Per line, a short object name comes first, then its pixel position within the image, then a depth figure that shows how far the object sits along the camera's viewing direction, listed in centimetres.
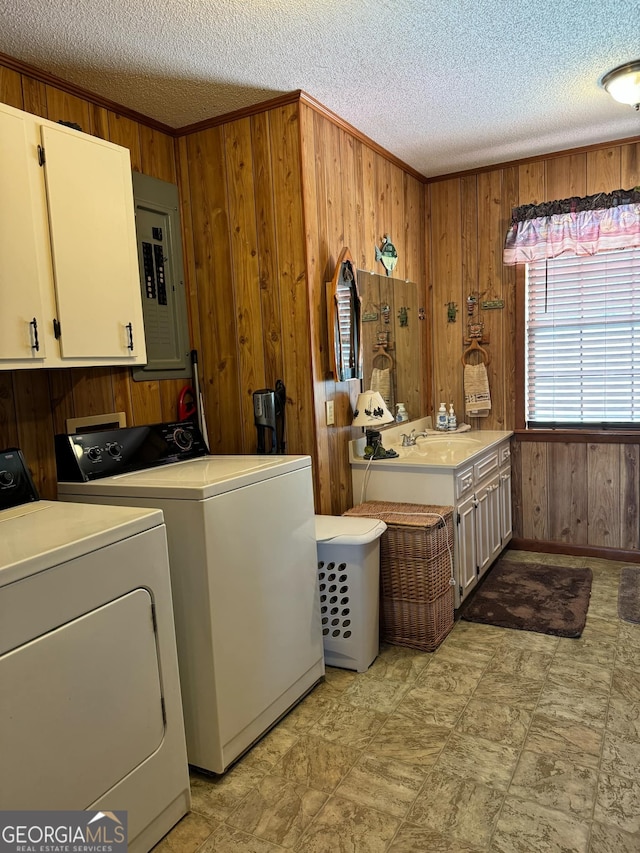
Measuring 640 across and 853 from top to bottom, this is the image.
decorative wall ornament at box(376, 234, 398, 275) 364
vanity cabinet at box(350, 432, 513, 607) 304
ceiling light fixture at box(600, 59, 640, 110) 269
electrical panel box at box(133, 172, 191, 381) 286
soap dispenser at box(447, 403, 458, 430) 420
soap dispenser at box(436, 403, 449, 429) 421
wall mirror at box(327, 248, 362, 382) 298
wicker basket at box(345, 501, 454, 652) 276
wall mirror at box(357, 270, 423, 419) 352
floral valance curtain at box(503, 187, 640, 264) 367
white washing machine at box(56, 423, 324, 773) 196
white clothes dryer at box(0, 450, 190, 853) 136
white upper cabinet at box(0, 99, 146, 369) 196
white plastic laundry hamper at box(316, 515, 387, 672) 260
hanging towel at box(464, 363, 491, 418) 419
